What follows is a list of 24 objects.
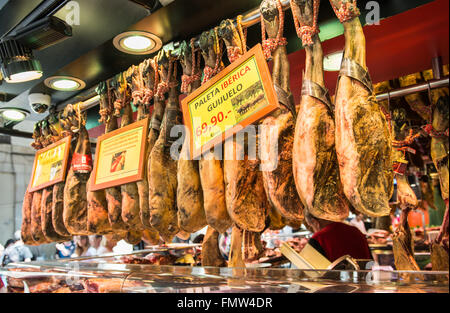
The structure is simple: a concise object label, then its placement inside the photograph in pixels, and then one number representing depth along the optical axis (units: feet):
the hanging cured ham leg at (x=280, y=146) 4.98
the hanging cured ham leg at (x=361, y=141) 4.20
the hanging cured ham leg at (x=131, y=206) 7.52
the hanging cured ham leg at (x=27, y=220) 10.66
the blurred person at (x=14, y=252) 17.51
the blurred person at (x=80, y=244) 15.57
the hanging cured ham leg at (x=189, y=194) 6.22
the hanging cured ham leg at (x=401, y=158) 8.34
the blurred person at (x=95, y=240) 16.94
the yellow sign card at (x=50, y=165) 9.57
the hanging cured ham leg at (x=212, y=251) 8.70
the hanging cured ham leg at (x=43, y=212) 9.93
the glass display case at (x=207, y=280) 3.76
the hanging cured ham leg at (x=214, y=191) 5.79
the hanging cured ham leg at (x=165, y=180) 6.82
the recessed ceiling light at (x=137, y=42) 7.95
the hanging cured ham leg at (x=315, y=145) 4.50
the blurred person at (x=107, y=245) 16.29
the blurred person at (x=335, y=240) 8.83
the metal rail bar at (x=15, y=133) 12.76
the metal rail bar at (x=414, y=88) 6.68
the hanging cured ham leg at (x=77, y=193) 8.86
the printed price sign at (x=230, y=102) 5.04
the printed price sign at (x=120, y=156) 7.39
